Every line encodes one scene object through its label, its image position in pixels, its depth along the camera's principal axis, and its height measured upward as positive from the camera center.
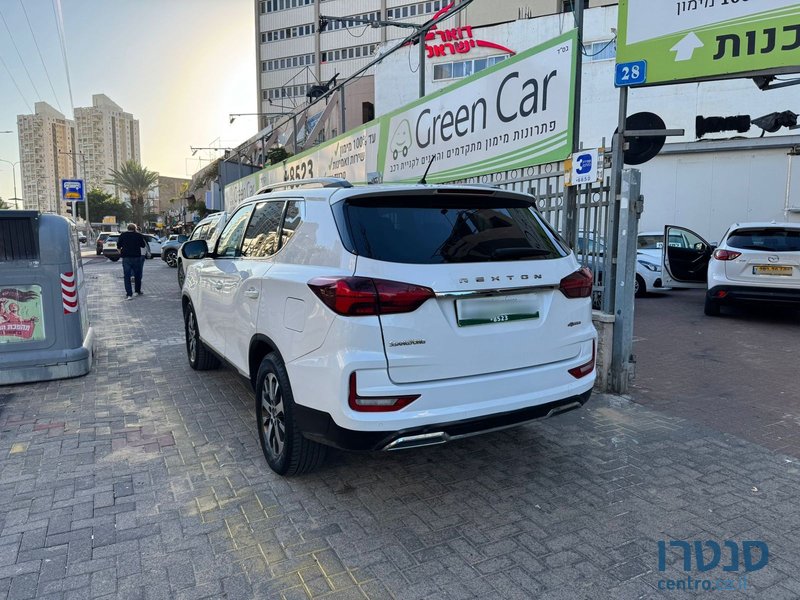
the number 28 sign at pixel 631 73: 5.33 +1.63
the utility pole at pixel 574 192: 5.45 +0.53
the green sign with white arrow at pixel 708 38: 4.79 +1.84
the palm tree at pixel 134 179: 65.81 +7.40
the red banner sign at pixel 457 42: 29.02 +10.51
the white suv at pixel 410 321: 2.88 -0.43
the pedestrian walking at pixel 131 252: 13.24 -0.24
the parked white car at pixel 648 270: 12.89 -0.59
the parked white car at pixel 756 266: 8.84 -0.34
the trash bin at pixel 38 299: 5.80 -0.61
